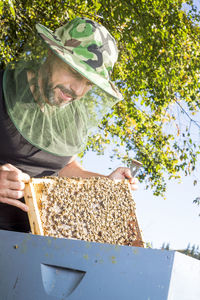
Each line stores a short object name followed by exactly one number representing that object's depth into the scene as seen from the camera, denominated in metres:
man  2.50
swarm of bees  2.39
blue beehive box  1.48
